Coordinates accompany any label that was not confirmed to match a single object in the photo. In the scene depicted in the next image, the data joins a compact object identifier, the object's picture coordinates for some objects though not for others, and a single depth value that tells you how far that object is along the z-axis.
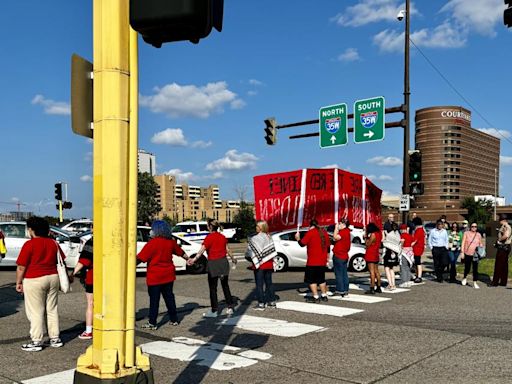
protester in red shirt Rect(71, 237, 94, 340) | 7.34
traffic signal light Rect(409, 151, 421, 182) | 16.42
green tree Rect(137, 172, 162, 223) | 74.40
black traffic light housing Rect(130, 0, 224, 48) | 2.27
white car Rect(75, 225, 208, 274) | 15.91
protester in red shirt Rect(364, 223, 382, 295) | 11.69
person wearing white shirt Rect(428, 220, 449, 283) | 14.14
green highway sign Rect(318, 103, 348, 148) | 18.20
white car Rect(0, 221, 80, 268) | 15.84
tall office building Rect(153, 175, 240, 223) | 192.12
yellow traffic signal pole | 2.54
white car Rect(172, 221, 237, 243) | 30.98
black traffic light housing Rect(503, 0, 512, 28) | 9.04
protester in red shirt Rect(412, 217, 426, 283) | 14.03
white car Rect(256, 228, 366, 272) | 17.08
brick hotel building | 152.00
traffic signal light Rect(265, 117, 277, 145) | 19.67
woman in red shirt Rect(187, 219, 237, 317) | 9.12
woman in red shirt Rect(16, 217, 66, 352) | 6.68
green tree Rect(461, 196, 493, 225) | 104.62
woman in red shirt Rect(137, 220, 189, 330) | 8.05
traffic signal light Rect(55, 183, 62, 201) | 30.00
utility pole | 16.50
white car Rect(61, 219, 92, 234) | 29.88
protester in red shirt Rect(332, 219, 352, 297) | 11.11
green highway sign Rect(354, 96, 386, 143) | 17.05
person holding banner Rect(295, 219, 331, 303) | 10.29
